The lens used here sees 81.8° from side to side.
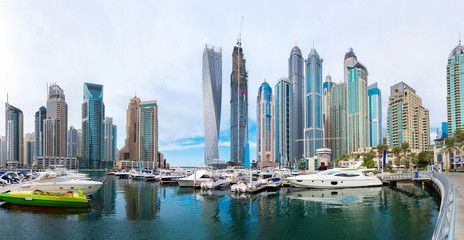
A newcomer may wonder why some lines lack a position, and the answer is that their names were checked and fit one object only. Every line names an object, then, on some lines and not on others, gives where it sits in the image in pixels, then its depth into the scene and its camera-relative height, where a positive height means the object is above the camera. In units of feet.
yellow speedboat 93.25 -22.47
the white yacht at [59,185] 114.73 -21.95
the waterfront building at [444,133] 602.36 +1.29
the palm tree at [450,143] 242.95 -8.61
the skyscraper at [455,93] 500.33 +77.32
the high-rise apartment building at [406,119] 553.64 +30.70
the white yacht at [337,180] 158.20 -27.31
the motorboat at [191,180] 173.52 -29.75
